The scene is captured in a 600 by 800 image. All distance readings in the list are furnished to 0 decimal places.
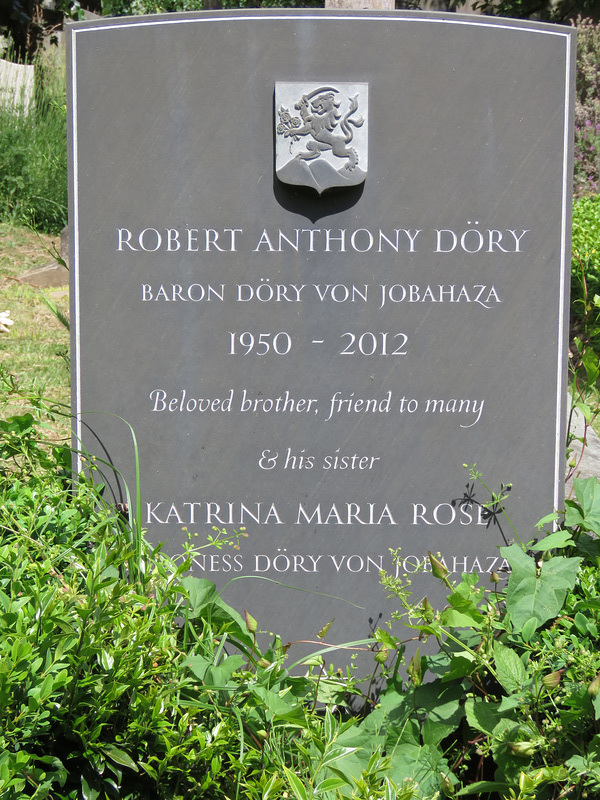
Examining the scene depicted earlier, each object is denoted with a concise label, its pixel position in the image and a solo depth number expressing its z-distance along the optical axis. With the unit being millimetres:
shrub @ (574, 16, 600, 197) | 7699
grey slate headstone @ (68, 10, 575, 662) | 2545
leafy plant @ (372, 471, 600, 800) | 1878
